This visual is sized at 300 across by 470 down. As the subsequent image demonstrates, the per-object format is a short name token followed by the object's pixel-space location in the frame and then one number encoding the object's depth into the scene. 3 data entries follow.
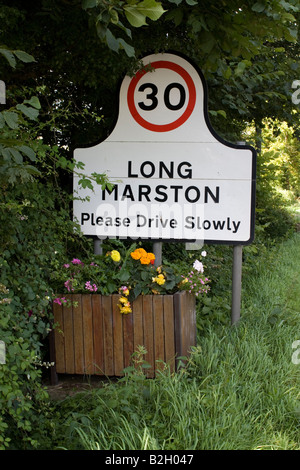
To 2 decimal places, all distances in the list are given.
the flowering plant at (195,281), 3.46
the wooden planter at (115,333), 3.21
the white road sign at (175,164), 3.74
